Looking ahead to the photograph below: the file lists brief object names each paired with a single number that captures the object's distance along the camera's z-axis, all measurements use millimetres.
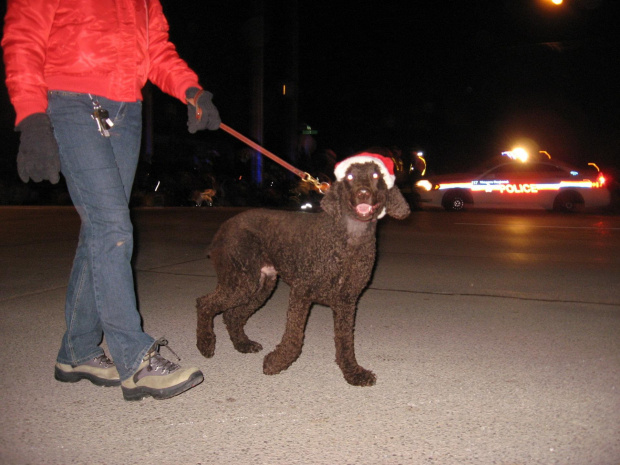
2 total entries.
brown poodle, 3139
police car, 15352
